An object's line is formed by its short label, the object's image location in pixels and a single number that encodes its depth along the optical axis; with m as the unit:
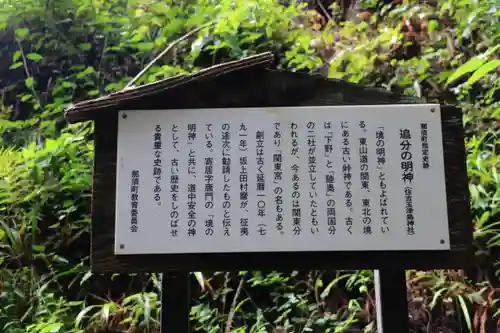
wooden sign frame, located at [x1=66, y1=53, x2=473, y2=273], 1.72
